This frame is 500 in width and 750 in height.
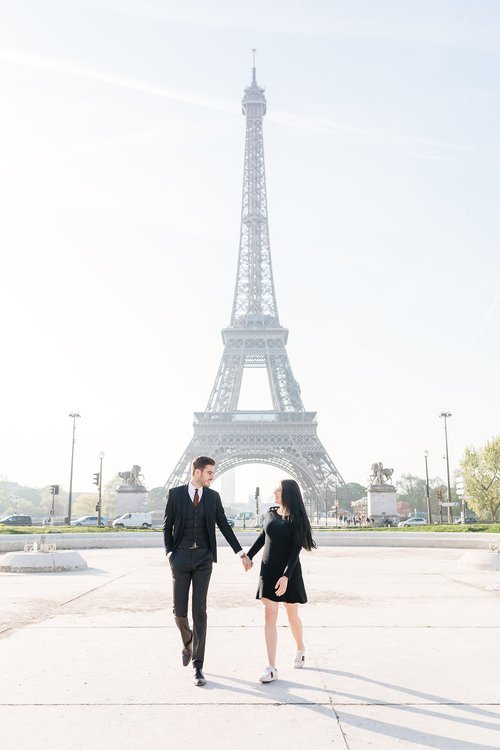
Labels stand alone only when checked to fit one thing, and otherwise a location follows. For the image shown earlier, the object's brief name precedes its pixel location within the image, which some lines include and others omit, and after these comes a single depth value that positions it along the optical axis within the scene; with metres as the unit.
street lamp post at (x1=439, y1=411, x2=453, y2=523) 53.09
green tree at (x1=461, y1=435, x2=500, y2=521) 60.66
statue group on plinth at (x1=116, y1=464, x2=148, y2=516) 54.72
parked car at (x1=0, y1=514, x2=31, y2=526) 55.25
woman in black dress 6.32
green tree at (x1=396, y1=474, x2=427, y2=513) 114.56
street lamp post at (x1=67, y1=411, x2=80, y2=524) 50.22
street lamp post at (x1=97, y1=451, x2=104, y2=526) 46.64
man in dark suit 6.33
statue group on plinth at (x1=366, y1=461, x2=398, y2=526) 52.51
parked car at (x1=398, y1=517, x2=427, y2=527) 60.19
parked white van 49.12
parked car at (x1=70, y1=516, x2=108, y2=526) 55.32
